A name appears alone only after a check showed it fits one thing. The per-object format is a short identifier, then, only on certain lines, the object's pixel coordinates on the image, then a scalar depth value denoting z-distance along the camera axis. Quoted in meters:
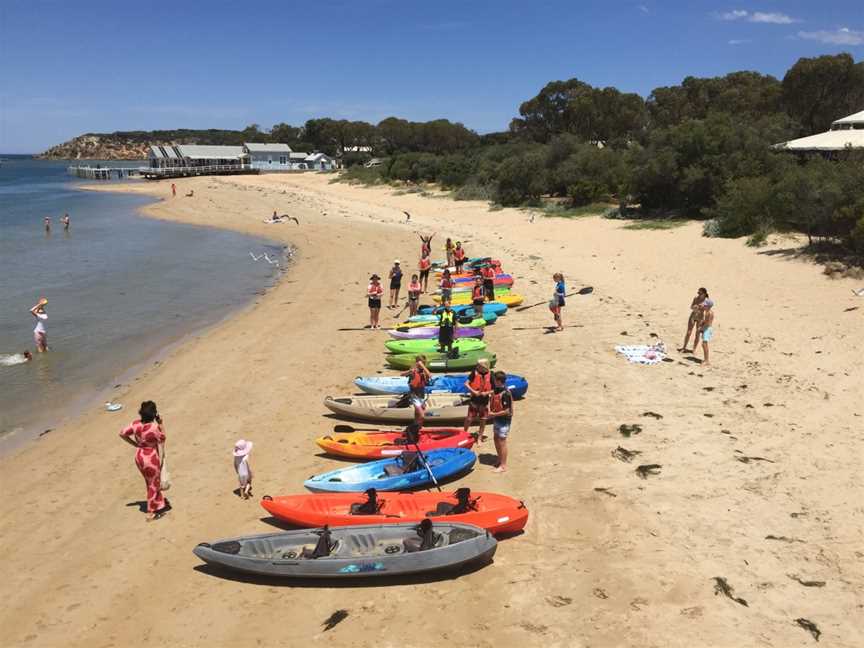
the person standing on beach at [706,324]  13.59
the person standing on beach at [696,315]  13.72
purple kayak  16.00
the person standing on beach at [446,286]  18.17
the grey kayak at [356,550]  6.95
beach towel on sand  14.03
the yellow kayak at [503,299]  19.80
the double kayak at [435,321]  17.25
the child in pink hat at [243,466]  8.69
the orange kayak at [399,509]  7.78
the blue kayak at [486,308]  18.34
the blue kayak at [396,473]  8.85
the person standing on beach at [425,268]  21.11
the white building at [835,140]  28.64
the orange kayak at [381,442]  10.03
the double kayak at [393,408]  11.25
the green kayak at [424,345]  14.65
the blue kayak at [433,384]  12.11
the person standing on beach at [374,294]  16.69
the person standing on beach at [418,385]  10.62
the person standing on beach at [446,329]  13.95
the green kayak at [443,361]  13.87
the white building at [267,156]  101.06
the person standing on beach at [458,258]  23.45
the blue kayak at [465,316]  17.48
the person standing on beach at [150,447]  7.96
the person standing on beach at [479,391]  10.02
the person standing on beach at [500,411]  9.16
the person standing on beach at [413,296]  18.35
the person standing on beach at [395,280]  19.23
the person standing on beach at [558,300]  16.20
